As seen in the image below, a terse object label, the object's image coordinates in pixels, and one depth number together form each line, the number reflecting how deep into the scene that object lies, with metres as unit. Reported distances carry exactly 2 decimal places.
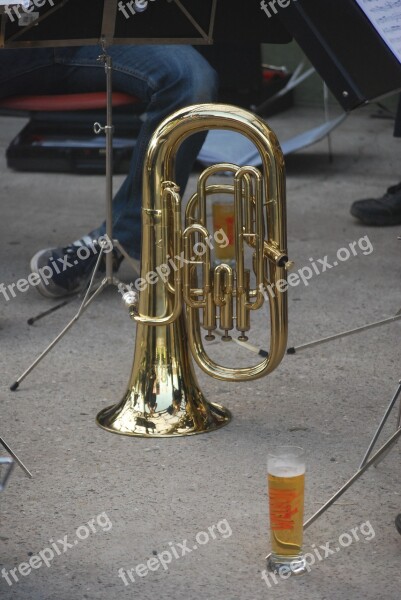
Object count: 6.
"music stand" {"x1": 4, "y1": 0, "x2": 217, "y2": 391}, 5.47
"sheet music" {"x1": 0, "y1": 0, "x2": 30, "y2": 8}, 4.22
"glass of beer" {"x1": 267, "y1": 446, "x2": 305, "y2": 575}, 4.05
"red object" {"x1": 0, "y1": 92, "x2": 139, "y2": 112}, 7.17
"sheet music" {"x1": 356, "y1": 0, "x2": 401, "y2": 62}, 4.87
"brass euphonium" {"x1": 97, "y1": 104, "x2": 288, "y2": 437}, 4.84
